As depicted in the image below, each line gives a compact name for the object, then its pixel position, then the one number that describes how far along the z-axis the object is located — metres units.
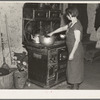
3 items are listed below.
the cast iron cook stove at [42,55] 2.96
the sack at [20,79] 3.01
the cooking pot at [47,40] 2.89
